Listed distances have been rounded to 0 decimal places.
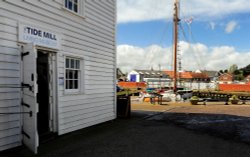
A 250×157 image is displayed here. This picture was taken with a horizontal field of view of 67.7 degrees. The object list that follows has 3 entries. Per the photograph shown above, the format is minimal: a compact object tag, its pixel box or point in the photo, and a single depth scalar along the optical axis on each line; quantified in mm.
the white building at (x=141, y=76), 63448
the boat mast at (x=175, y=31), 22812
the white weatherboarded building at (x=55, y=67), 4682
